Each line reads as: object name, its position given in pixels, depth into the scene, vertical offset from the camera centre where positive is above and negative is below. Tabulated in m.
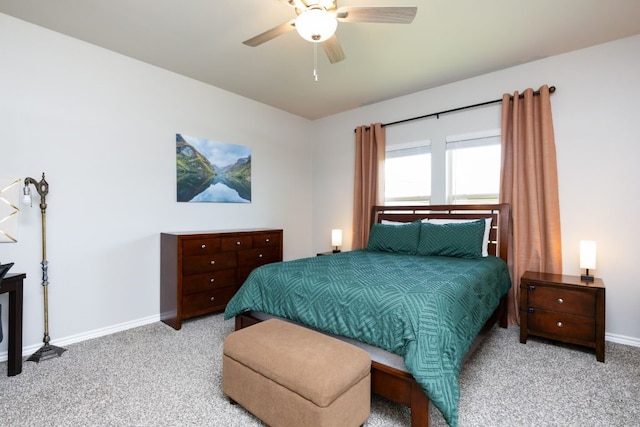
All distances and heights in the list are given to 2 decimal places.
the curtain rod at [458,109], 3.15 +1.19
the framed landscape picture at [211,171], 3.54 +0.47
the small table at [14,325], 2.17 -0.84
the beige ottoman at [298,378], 1.41 -0.85
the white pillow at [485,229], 3.18 -0.23
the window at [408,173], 4.01 +0.47
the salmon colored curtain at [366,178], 4.29 +0.43
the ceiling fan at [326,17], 1.84 +1.21
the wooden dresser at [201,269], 3.10 -0.67
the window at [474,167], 3.50 +0.48
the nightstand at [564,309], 2.45 -0.87
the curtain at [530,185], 3.04 +0.23
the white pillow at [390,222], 3.85 -0.19
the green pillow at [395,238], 3.40 -0.35
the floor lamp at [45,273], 2.46 -0.54
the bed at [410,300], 1.56 -0.59
